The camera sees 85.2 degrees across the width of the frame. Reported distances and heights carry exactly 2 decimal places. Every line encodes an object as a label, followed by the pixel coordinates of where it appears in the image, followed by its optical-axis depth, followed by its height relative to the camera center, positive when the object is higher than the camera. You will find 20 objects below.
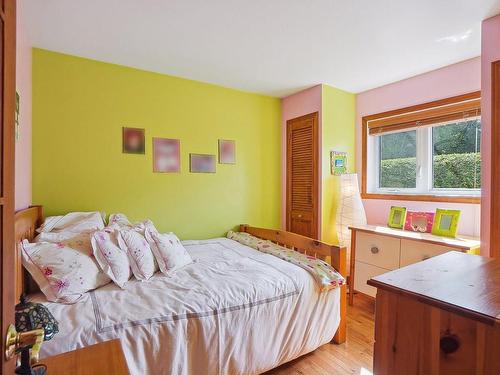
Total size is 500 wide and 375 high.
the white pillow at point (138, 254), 1.69 -0.45
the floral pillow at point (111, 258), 1.56 -0.44
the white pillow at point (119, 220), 2.12 -0.29
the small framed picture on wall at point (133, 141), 2.48 +0.40
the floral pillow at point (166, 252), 1.82 -0.47
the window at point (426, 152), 2.33 +0.35
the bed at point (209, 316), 1.24 -0.67
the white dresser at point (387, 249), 2.02 -0.52
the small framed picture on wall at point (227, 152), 2.97 +0.37
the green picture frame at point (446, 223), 2.14 -0.29
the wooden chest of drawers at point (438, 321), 0.72 -0.40
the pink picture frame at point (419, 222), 2.38 -0.31
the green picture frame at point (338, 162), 2.93 +0.26
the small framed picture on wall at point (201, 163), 2.81 +0.23
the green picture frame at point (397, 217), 2.55 -0.29
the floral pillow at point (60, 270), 1.36 -0.46
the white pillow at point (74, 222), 1.88 -0.29
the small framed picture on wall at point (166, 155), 2.62 +0.29
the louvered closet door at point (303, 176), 2.94 +0.11
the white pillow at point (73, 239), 1.60 -0.34
